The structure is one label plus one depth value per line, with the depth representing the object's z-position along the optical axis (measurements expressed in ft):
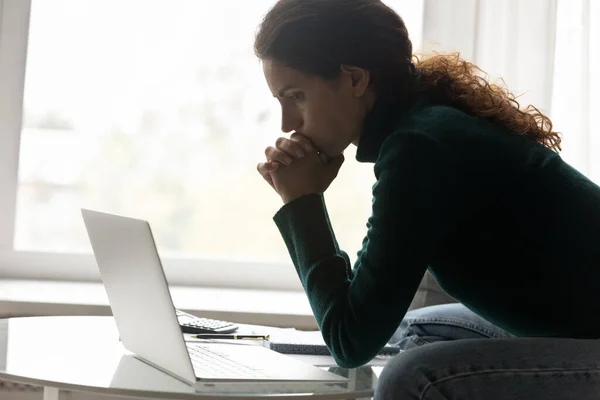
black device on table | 10.41
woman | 8.71
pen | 10.35
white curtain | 14.91
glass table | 8.92
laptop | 9.01
